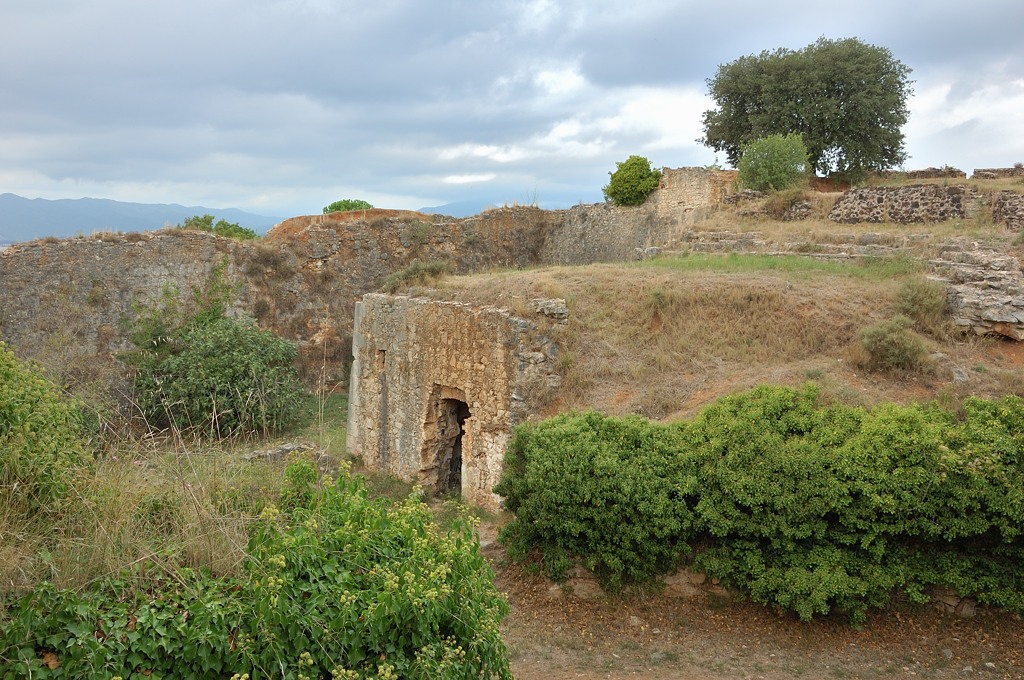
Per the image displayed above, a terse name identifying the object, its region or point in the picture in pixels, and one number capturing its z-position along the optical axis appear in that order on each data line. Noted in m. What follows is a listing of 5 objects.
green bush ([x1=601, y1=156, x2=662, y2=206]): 23.97
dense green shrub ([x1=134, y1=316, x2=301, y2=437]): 16.86
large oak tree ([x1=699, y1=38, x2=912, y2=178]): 24.58
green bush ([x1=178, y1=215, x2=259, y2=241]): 25.89
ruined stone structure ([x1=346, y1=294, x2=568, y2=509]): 11.48
